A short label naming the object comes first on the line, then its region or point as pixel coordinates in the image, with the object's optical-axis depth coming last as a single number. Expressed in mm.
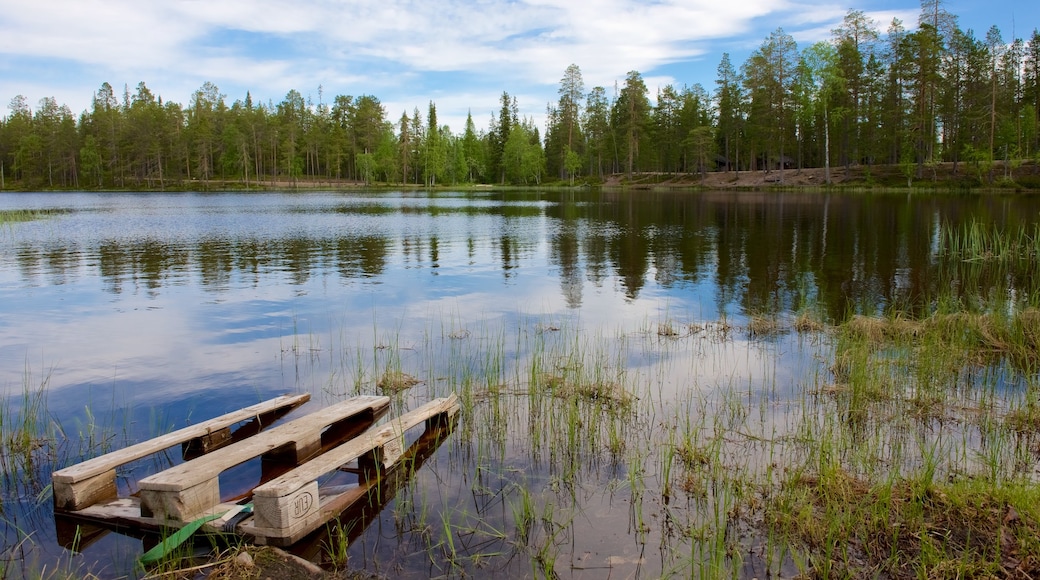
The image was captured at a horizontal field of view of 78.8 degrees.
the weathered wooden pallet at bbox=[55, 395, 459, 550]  5074
